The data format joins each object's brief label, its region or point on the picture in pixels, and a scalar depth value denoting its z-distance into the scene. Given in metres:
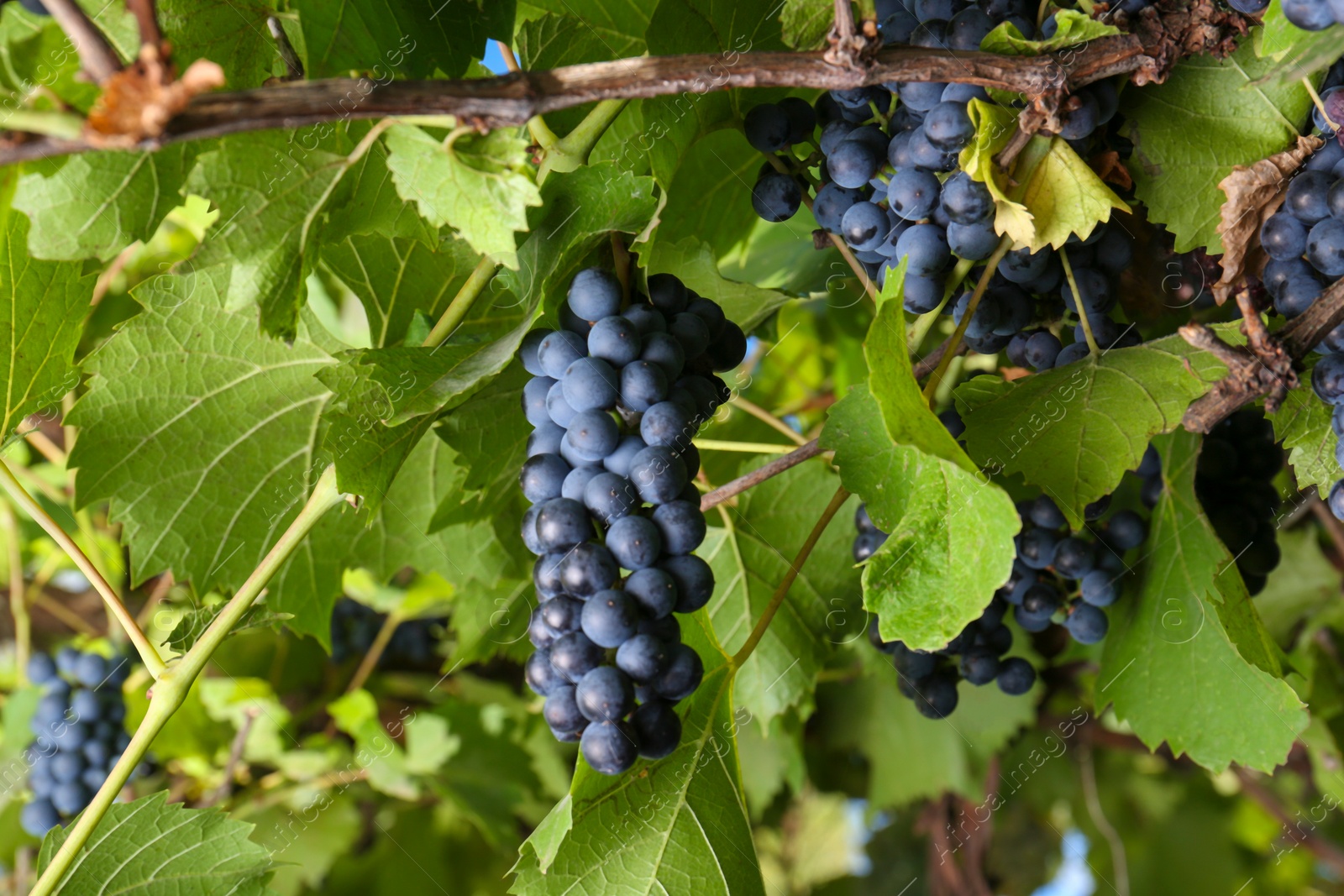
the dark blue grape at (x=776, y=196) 0.82
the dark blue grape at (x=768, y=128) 0.78
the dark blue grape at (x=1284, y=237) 0.69
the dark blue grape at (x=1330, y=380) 0.68
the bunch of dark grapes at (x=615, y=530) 0.61
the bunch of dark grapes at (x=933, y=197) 0.69
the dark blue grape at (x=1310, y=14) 0.56
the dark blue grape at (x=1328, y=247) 0.66
